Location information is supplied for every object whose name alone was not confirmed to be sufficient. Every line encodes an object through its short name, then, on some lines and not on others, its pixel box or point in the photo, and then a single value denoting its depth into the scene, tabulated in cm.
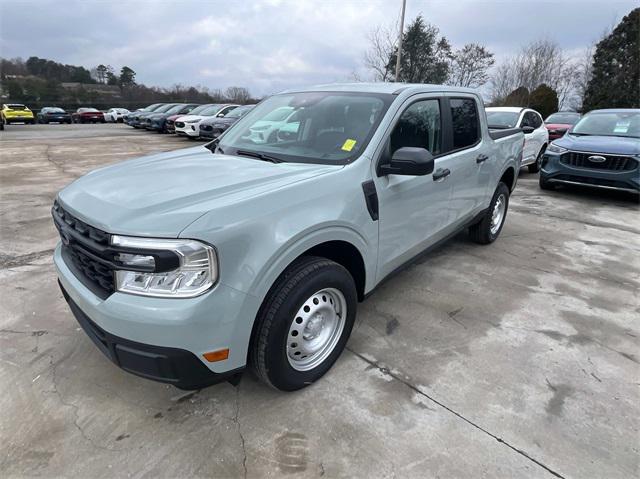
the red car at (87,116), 3522
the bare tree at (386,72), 3089
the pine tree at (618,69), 3184
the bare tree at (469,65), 3519
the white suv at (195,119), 1792
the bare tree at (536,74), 3538
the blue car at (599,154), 704
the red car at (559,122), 1324
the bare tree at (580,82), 3744
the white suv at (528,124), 948
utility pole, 2114
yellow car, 2931
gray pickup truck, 183
